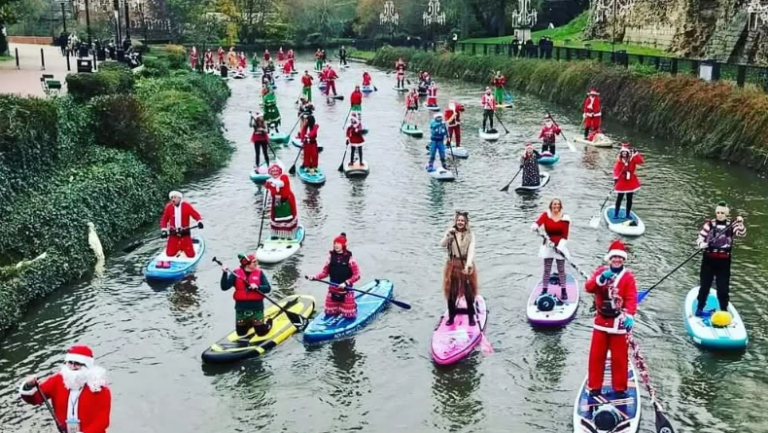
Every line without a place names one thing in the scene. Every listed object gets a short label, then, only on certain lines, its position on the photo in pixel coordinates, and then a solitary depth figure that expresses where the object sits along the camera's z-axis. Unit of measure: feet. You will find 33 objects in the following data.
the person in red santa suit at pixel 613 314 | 33.06
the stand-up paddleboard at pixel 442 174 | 81.10
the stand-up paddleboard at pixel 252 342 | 41.09
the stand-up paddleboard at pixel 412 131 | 107.04
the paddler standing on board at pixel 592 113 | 92.99
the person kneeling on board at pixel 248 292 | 41.04
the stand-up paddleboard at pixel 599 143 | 96.12
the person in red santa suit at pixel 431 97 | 123.42
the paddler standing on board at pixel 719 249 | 40.40
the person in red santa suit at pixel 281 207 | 57.16
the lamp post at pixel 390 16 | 250.16
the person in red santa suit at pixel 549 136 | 86.43
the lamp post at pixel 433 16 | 236.02
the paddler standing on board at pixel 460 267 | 40.81
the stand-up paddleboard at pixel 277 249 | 56.54
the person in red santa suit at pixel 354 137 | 81.92
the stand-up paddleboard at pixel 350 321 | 43.47
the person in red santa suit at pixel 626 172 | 60.03
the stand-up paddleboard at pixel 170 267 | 53.52
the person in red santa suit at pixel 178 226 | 54.13
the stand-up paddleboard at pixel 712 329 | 41.27
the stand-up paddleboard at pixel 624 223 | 61.41
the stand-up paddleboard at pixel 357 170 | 83.20
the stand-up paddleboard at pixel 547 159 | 86.33
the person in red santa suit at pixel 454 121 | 88.33
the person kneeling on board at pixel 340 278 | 43.83
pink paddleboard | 40.98
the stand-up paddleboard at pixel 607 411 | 32.83
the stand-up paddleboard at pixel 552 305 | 44.96
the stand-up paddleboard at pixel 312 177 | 79.30
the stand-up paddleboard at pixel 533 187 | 75.56
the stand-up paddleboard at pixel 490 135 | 103.04
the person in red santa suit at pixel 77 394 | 26.12
